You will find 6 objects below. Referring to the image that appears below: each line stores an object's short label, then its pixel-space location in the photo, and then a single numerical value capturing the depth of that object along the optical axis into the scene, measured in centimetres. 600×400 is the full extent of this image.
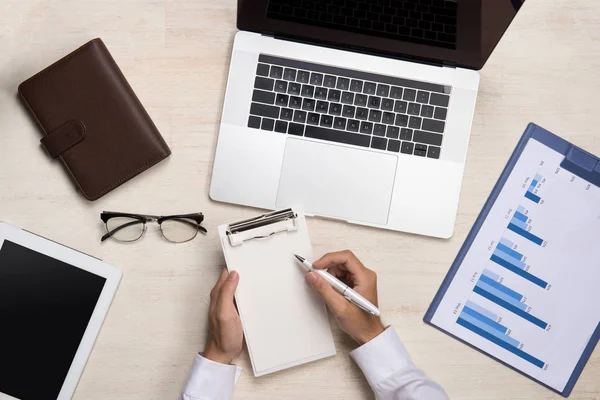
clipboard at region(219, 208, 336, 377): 102
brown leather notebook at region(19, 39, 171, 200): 103
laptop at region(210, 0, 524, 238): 105
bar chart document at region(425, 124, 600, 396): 109
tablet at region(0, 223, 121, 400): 101
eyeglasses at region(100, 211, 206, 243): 105
